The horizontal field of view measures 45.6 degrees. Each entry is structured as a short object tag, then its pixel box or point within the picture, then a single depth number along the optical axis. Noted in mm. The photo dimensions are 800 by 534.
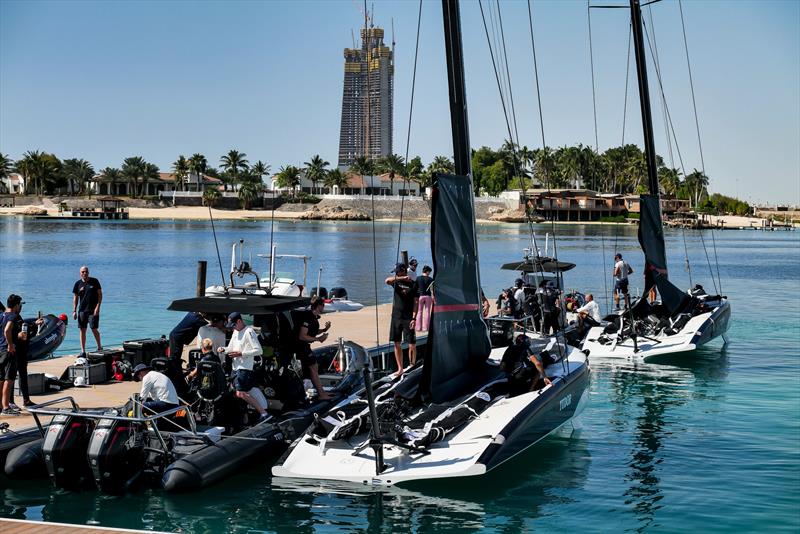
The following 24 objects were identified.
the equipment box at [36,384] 15172
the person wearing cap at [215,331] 14266
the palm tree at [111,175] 176375
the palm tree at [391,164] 177425
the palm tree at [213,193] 164150
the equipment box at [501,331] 17544
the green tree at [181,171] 169625
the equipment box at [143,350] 17094
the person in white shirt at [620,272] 29231
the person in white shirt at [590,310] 25223
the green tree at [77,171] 178375
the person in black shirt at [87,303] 19047
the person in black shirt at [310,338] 14219
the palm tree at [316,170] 188250
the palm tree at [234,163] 178375
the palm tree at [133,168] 173625
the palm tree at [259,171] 179362
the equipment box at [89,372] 15945
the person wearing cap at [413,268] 20953
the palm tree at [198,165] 169625
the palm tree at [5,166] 166500
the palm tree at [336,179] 184625
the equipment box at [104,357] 16656
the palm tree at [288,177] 185375
